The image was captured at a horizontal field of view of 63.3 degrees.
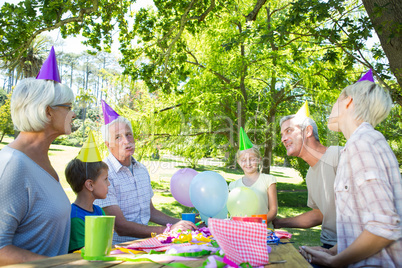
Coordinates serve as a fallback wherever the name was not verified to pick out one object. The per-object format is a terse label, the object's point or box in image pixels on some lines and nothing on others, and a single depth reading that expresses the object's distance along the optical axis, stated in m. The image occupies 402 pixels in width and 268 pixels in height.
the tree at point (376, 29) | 3.56
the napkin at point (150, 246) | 1.67
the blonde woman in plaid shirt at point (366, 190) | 1.57
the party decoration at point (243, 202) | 2.51
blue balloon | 2.75
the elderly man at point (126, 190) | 2.70
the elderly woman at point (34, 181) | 1.59
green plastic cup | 1.38
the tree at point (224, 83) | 8.71
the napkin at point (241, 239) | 1.37
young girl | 3.64
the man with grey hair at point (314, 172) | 2.78
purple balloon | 3.40
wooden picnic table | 1.34
